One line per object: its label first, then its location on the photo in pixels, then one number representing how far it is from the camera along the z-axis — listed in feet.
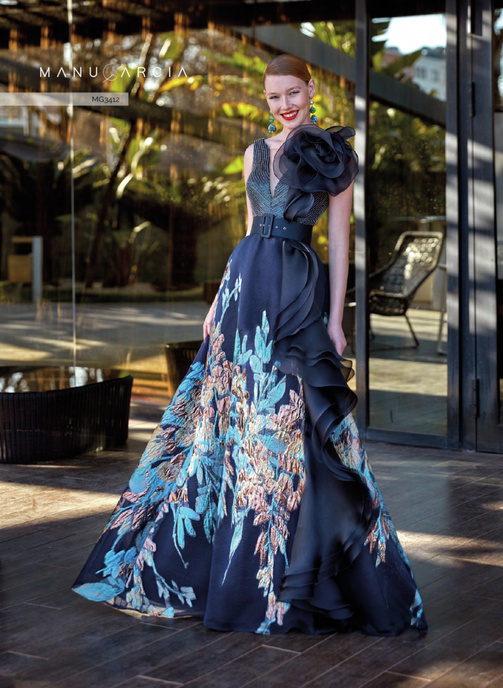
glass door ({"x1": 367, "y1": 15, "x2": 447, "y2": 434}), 17.56
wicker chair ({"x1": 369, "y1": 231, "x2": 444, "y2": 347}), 17.79
